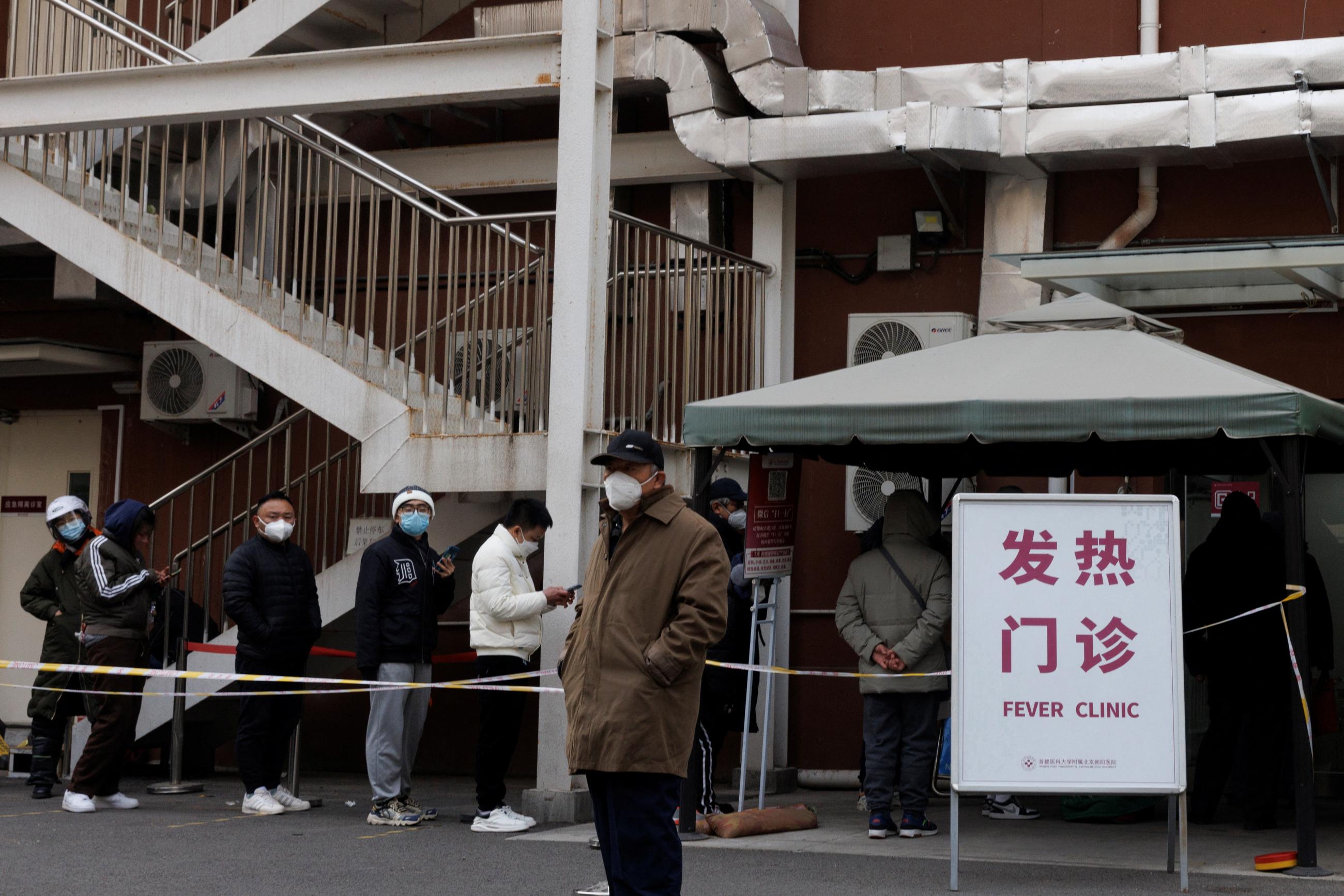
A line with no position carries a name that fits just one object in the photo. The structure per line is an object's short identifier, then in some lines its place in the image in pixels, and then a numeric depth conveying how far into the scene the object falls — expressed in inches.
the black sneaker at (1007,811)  372.8
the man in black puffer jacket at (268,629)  359.3
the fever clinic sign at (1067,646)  270.5
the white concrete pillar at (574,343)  351.3
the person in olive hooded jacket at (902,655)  328.8
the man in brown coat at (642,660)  212.7
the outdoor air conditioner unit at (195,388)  479.8
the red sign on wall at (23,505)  520.4
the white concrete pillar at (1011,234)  418.3
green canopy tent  284.5
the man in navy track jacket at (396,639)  343.9
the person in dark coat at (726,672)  349.1
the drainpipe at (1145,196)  415.8
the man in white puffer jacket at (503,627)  337.4
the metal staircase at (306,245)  376.5
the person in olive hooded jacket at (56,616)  388.2
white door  518.3
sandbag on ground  330.0
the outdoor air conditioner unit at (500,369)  370.9
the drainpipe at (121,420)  511.5
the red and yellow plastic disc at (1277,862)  284.5
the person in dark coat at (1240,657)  346.3
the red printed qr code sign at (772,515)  350.6
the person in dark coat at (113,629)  359.3
